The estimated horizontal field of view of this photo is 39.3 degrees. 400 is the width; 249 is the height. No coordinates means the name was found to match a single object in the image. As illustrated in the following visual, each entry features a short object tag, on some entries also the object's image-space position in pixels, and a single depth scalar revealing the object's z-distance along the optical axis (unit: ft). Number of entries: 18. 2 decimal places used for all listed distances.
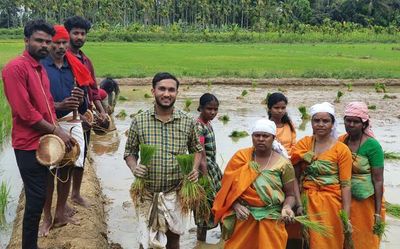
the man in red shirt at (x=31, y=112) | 12.42
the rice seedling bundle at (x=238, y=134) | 35.05
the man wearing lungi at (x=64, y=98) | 14.67
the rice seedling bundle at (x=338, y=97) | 51.06
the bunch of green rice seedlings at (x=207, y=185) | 14.24
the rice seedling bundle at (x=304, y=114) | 42.06
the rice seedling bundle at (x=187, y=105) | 44.65
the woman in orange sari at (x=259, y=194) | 12.28
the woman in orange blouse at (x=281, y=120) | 16.33
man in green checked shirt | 12.75
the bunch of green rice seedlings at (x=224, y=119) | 40.93
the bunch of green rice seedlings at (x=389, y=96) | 53.73
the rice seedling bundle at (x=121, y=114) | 42.04
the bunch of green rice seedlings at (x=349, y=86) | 60.45
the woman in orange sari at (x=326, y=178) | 12.60
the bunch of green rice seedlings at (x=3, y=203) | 18.13
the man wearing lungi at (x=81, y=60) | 16.32
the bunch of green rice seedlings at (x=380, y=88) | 59.31
